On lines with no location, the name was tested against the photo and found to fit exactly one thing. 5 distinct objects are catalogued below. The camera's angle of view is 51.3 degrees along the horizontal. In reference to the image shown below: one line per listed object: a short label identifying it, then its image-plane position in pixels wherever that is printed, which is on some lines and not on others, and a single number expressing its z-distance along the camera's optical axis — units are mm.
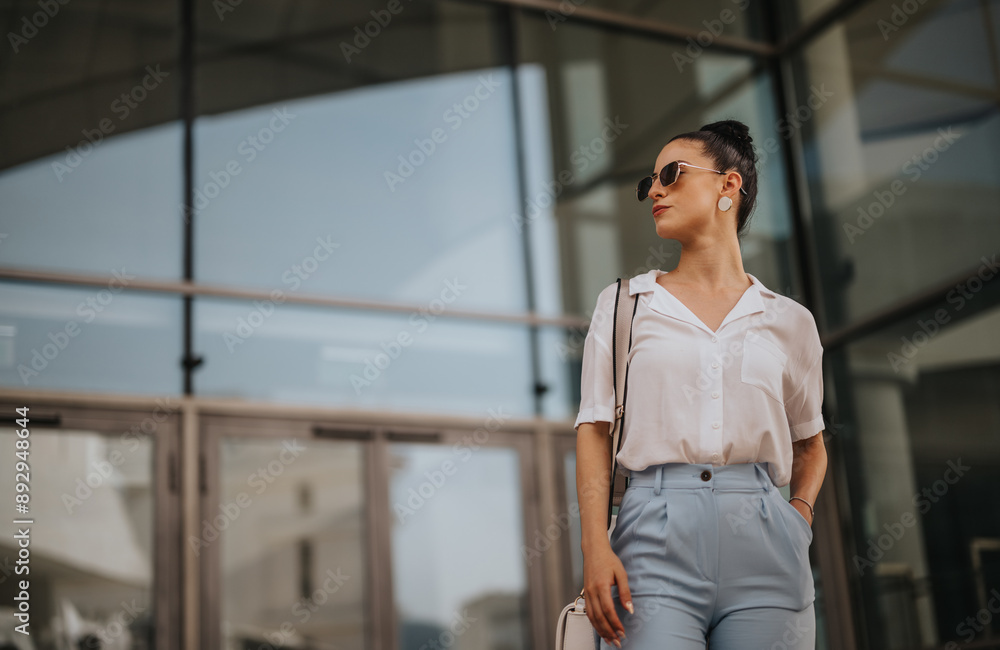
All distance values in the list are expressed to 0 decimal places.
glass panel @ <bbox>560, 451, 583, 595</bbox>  5930
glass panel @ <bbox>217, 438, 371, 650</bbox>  5246
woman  1594
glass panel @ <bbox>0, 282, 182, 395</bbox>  5141
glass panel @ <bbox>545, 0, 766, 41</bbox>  7066
